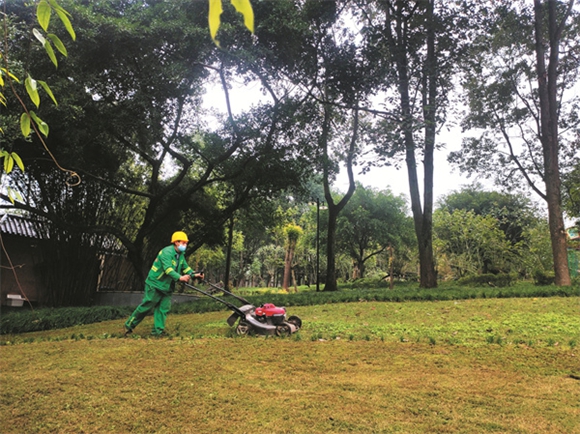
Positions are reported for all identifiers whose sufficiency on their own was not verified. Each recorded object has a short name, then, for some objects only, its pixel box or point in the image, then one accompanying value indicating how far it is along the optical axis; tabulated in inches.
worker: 211.0
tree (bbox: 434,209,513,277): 770.8
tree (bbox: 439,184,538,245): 936.9
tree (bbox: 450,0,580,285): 401.7
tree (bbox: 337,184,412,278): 872.9
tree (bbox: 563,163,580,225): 519.1
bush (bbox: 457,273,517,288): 552.1
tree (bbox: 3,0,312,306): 318.7
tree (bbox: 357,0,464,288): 402.3
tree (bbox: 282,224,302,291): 725.9
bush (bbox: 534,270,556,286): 491.5
